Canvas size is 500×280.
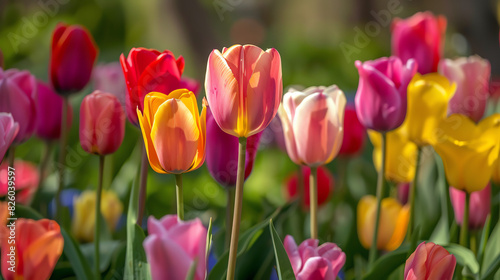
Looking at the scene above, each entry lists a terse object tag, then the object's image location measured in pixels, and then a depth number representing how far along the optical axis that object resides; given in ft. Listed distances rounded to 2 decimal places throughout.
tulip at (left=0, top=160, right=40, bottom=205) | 5.48
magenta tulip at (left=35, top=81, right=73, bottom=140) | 5.33
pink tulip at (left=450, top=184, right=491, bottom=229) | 5.07
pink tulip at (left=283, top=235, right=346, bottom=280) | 4.55
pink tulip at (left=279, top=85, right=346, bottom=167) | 4.80
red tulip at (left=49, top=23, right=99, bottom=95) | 5.10
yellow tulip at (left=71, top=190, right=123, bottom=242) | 5.48
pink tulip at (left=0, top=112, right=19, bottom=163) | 4.58
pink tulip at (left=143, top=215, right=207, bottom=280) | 4.32
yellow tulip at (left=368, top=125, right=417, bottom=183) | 5.45
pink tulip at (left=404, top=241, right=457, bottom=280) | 4.48
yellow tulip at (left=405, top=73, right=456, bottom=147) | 4.99
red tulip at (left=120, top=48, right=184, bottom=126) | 4.64
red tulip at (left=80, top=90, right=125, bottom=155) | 4.85
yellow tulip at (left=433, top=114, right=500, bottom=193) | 4.82
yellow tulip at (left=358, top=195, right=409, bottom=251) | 5.28
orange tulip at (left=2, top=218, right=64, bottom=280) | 4.49
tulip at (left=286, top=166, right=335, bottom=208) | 5.61
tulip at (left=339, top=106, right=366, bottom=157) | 5.78
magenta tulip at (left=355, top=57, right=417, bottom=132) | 4.89
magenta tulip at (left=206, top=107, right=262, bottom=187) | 4.80
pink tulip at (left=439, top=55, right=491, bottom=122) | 5.31
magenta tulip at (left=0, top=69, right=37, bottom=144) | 4.93
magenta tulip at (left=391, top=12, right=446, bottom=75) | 5.48
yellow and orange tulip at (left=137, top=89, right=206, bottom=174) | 4.51
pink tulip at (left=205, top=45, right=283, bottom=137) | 4.50
